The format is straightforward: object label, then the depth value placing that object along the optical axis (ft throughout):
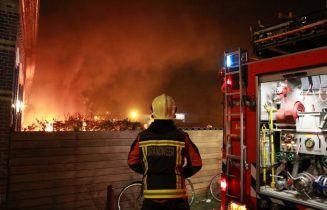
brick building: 18.76
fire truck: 12.68
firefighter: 9.95
